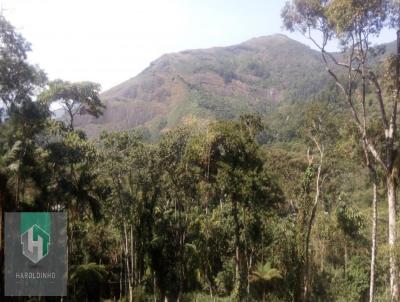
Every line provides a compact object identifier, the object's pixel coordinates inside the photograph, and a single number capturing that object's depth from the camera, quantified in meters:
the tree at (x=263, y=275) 19.39
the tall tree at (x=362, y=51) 11.83
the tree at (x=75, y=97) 21.36
